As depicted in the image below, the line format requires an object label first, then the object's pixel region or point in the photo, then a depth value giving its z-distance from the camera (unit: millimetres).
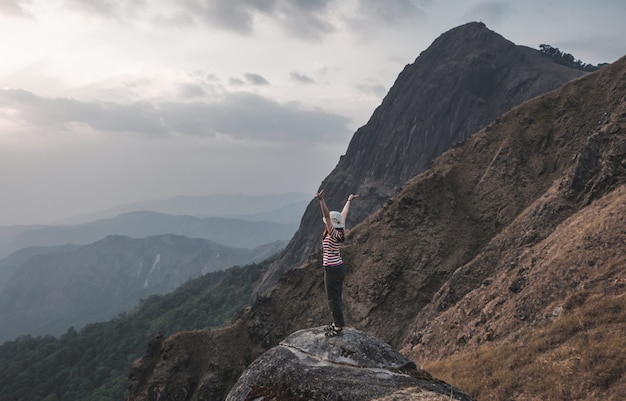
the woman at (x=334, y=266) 10461
